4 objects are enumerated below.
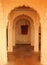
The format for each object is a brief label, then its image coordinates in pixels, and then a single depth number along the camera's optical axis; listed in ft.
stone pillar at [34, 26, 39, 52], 26.33
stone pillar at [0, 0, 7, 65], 16.94
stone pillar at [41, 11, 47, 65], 17.53
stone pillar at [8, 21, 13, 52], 26.28
